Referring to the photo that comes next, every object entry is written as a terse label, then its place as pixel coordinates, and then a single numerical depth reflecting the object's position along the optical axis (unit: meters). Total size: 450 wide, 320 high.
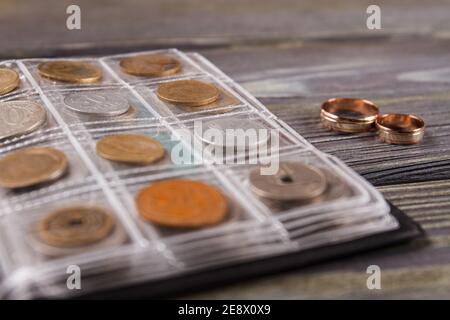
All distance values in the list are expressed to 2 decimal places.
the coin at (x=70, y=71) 0.41
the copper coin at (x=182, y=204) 0.32
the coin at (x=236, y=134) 0.36
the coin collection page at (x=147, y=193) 0.31
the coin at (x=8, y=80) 0.39
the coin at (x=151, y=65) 0.42
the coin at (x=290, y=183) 0.33
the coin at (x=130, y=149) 0.34
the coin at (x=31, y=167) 0.33
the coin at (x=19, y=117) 0.36
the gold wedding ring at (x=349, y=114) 0.39
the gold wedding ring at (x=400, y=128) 0.38
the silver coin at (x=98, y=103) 0.38
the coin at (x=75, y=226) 0.31
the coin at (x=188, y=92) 0.39
